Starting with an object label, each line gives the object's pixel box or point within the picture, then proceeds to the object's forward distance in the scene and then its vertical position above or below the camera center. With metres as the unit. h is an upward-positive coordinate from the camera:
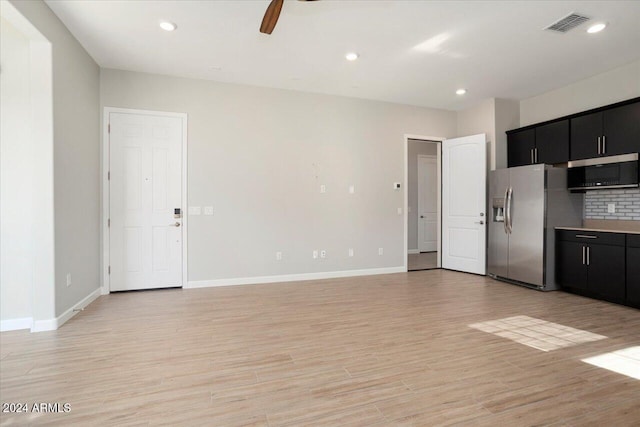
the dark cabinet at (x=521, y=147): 5.16 +1.05
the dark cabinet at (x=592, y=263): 3.84 -0.68
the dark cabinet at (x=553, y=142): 4.67 +1.02
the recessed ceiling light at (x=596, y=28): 3.28 +1.88
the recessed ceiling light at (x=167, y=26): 3.25 +1.89
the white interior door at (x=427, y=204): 8.48 +0.18
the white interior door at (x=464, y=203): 5.51 +0.13
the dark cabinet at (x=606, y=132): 3.90 +1.01
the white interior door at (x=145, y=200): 4.40 +0.16
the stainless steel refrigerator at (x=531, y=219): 4.55 -0.12
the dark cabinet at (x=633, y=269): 3.66 -0.67
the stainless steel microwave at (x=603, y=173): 3.93 +0.50
